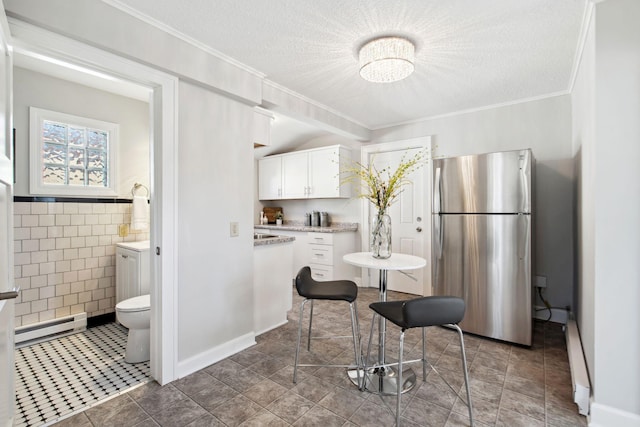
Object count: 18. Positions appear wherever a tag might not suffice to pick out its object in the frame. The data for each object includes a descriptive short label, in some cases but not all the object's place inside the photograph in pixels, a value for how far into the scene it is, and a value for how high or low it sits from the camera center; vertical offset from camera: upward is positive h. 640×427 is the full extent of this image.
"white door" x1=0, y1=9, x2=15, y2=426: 1.11 -0.07
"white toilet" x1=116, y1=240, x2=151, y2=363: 2.25 -0.70
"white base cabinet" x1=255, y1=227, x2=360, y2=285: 4.29 -0.58
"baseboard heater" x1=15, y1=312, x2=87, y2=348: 2.53 -1.03
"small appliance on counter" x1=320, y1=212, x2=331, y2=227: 4.92 -0.10
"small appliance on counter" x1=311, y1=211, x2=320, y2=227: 5.02 -0.09
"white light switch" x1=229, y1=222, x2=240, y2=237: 2.41 -0.12
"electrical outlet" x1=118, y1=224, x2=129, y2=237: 3.16 -0.16
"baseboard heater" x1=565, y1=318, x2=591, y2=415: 1.68 -1.01
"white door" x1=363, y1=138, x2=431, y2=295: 3.91 -0.05
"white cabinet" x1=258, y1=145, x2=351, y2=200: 4.51 +0.66
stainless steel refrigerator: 2.48 -0.23
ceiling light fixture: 2.01 +1.07
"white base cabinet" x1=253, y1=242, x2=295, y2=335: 2.79 -0.70
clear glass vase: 2.21 -0.18
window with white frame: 2.66 +0.59
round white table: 1.92 -1.00
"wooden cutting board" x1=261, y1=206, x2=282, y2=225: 5.68 +0.02
